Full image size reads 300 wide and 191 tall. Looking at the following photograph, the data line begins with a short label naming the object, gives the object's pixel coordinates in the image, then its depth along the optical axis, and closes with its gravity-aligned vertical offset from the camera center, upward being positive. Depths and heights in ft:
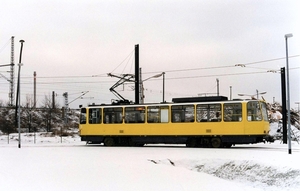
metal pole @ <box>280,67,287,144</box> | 98.95 +4.86
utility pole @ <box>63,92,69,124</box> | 217.77 +11.62
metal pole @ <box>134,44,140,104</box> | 109.29 +11.96
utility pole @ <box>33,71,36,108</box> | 222.28 +15.29
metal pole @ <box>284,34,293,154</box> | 68.82 +5.52
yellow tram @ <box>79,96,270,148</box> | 82.07 -1.02
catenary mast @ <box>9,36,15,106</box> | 173.62 +25.64
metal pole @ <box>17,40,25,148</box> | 104.68 +8.48
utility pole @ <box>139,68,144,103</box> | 148.87 +9.24
